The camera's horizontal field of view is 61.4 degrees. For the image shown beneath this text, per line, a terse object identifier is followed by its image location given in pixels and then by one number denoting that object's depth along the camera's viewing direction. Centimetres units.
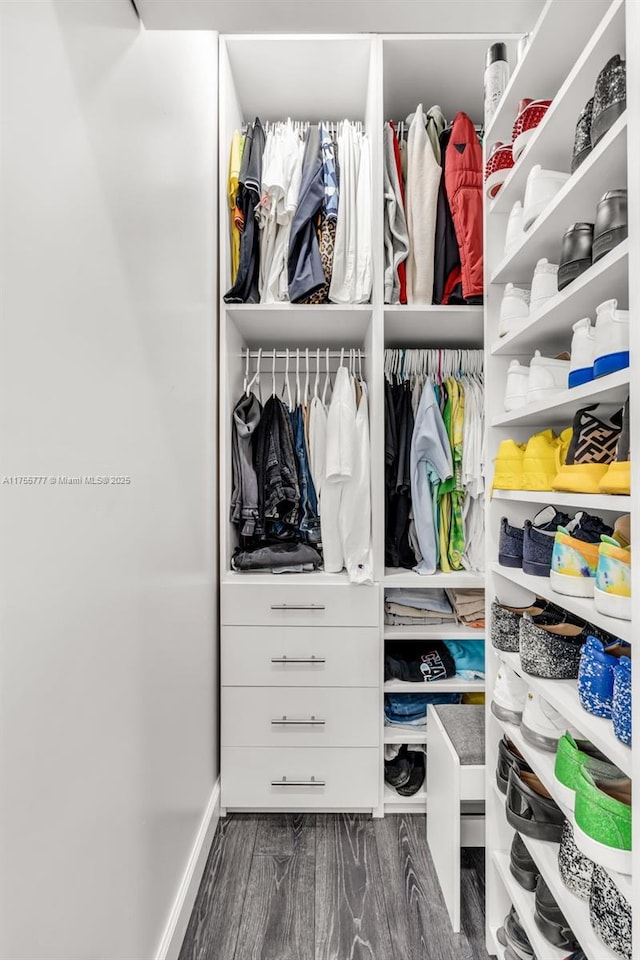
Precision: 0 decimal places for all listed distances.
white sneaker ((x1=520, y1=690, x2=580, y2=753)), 102
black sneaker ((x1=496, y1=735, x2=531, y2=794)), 115
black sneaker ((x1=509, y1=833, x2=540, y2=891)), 109
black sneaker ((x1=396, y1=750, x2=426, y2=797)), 188
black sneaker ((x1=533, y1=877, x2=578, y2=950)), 97
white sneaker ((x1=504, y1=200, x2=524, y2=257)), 113
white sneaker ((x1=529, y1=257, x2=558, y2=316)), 104
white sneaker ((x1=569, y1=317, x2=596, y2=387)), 87
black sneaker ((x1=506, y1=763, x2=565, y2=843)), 101
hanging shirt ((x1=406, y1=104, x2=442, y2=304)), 187
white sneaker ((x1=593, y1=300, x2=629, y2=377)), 77
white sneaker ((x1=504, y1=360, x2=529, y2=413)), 117
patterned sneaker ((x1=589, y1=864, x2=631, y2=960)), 74
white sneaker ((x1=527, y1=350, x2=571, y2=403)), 106
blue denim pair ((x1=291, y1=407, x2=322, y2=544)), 201
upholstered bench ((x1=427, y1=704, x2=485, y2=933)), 142
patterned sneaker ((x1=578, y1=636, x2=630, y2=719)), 81
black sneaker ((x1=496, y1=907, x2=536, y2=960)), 116
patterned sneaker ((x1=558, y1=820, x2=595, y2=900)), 83
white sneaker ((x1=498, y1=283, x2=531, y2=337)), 119
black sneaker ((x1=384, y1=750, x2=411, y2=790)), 189
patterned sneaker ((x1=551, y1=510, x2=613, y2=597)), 88
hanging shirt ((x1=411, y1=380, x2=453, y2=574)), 188
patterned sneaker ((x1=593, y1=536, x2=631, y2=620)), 74
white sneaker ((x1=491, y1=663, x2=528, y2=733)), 117
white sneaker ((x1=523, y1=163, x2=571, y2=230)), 104
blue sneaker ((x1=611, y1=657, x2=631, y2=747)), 72
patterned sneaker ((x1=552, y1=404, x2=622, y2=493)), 86
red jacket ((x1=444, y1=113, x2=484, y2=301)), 178
